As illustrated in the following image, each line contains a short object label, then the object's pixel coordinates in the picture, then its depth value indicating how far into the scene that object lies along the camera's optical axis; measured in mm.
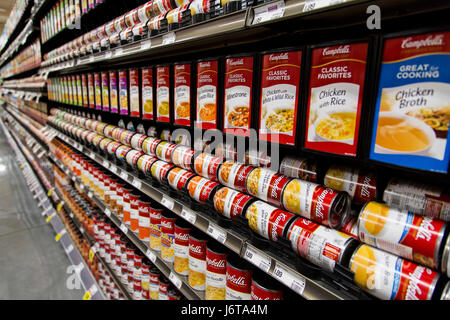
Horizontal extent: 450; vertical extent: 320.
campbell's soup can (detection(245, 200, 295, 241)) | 863
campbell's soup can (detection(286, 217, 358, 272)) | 727
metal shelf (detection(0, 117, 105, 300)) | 2438
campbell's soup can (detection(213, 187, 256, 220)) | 996
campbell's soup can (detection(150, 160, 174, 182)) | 1403
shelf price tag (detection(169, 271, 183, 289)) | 1333
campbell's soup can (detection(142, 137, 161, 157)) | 1555
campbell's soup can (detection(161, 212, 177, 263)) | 1413
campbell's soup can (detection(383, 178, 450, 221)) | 646
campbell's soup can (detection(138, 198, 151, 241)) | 1618
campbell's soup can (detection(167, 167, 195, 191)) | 1274
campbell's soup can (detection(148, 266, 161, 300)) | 1637
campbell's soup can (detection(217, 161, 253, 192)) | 1029
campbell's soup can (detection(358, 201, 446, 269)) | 608
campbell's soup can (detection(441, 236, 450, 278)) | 581
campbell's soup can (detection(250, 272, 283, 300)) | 917
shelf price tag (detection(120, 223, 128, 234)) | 1837
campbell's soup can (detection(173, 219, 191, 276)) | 1303
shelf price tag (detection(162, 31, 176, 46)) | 1161
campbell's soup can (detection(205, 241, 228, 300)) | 1102
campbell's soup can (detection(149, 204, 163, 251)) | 1521
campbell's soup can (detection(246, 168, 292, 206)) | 907
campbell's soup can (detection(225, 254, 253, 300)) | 1013
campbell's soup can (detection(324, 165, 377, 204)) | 793
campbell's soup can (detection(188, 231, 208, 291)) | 1205
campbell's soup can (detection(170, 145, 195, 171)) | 1299
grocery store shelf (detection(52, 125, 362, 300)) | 749
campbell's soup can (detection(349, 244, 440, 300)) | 597
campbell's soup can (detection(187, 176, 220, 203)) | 1135
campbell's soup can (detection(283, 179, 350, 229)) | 788
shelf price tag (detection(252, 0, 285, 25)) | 747
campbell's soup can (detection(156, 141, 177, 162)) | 1422
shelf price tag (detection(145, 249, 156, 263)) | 1540
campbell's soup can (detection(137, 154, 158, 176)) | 1526
